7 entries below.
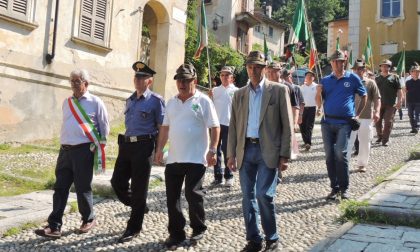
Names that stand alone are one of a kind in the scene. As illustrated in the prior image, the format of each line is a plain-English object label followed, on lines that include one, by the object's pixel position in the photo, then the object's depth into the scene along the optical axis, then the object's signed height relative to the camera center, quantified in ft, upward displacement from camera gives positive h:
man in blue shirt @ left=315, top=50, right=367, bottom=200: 21.36 +1.98
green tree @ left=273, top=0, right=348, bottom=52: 178.10 +55.51
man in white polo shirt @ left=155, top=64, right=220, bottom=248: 16.05 +0.07
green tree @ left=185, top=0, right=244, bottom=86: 84.89 +19.76
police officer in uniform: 16.94 +0.13
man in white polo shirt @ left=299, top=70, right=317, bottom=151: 37.86 +3.45
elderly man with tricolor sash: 17.26 -0.13
